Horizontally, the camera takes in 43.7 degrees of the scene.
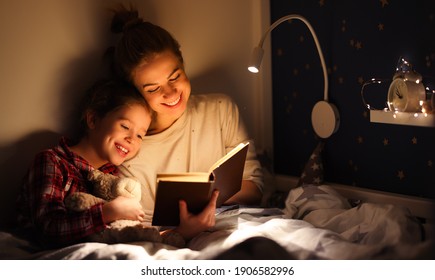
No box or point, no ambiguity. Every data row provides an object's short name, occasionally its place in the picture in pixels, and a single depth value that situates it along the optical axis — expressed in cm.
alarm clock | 144
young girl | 141
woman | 164
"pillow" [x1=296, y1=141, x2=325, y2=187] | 180
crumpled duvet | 120
